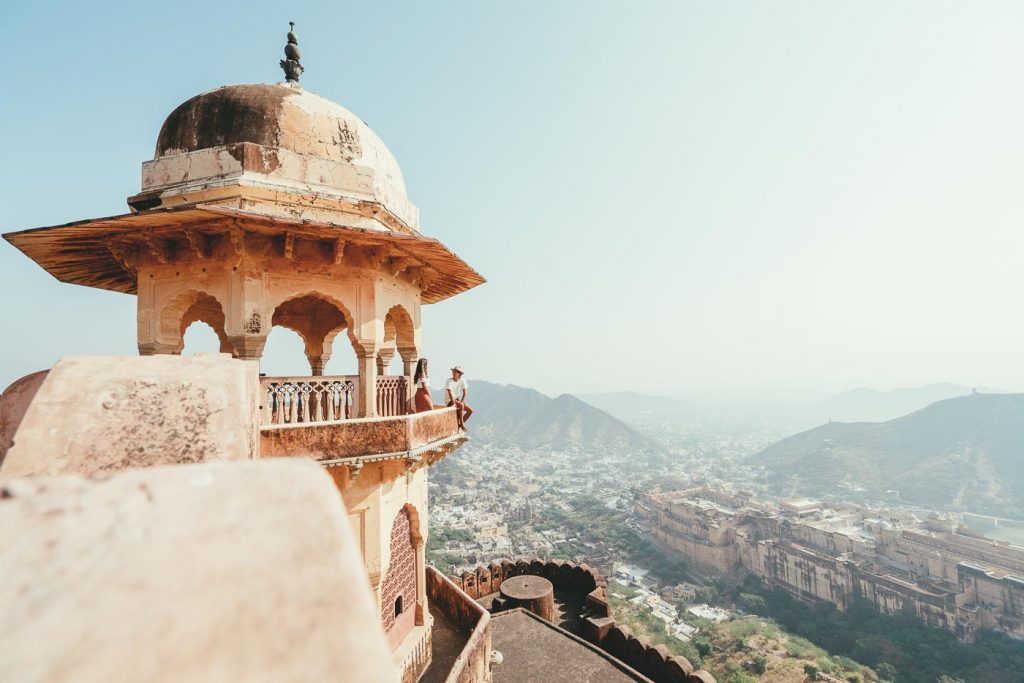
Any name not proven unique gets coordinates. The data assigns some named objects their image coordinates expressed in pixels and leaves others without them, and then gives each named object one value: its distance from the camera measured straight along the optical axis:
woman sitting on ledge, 9.62
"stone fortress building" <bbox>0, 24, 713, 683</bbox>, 0.82
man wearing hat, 9.84
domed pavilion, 7.43
